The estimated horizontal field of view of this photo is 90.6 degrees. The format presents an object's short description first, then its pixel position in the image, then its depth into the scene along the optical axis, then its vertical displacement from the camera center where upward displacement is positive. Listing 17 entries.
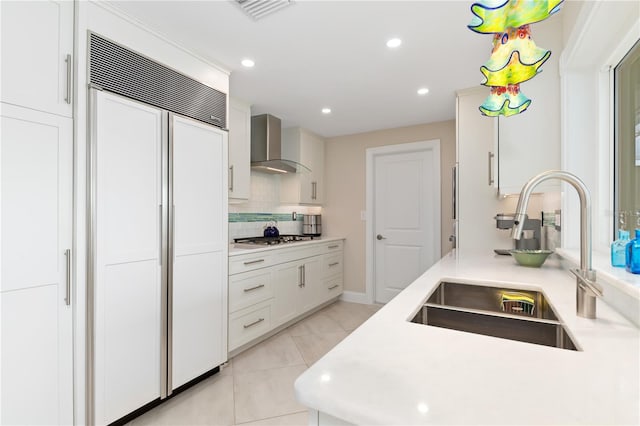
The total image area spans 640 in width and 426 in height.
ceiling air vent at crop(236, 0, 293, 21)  1.68 +1.11
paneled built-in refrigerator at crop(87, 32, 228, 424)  1.63 -0.25
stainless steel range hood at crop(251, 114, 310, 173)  3.40 +0.74
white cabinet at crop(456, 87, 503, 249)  2.88 +0.34
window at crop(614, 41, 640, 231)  1.35 +0.35
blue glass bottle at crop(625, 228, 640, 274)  1.02 -0.14
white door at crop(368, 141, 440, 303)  3.90 -0.01
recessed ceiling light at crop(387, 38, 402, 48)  2.03 +1.11
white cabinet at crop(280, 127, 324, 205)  4.00 +0.62
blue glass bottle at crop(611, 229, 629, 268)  1.14 -0.14
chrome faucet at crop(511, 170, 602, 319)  0.91 -0.13
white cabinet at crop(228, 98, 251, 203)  2.98 +0.60
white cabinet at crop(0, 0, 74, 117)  1.35 +0.71
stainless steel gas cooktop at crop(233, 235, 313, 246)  3.37 -0.31
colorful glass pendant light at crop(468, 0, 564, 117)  0.76 +0.48
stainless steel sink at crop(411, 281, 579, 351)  1.03 -0.39
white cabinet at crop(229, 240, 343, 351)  2.63 -0.75
